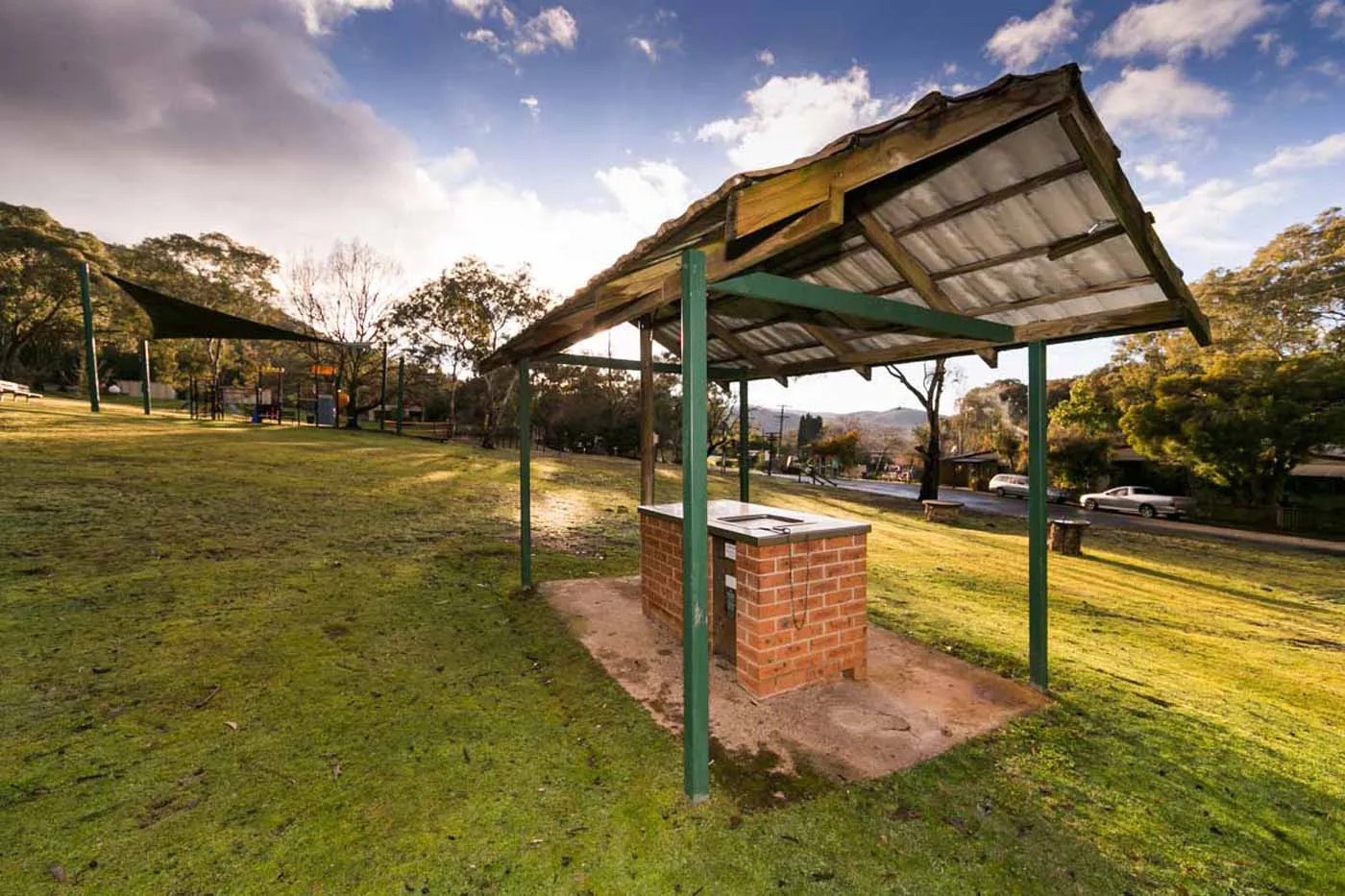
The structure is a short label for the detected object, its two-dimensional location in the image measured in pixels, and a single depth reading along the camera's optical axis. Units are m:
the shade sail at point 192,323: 8.81
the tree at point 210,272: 26.86
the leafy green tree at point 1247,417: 15.39
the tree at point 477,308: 21.81
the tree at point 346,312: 22.00
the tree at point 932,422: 19.25
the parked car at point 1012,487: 25.74
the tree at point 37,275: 23.31
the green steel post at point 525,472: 5.42
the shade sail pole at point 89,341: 10.18
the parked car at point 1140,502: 19.84
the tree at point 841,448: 38.34
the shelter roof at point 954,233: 2.03
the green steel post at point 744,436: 6.07
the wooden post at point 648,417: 5.50
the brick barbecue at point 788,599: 3.33
